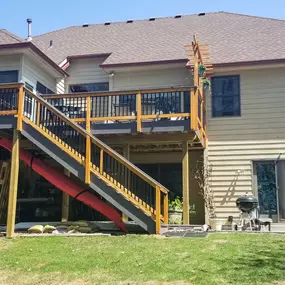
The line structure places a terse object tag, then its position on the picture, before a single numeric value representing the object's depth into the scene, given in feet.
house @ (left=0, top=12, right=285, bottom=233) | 32.60
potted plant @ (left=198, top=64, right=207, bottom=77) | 39.97
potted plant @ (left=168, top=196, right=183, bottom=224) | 37.94
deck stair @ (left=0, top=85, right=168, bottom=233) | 30.19
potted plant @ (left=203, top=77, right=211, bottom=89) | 42.11
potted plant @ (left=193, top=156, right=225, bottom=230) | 41.42
